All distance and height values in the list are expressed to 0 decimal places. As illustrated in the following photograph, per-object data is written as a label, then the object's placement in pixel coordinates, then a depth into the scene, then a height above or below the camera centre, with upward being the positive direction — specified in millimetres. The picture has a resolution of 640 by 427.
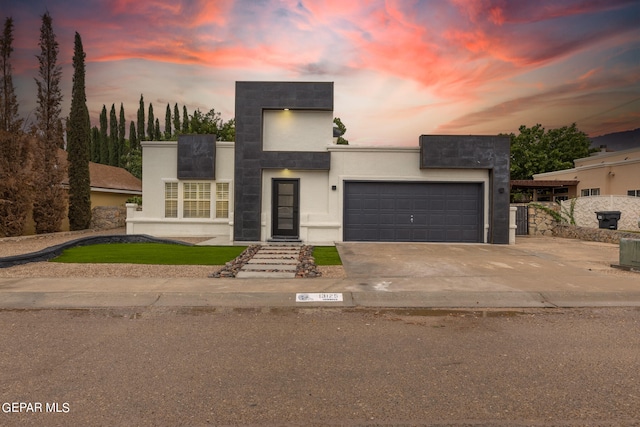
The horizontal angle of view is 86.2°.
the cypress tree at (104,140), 48562 +9960
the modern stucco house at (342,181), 14406 +1359
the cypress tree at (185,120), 46381 +12804
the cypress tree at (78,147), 19125 +3462
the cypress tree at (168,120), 48812 +13039
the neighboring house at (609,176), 21938 +2866
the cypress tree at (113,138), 48625 +10276
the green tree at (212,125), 33750 +8623
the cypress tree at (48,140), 17141 +3518
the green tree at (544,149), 40156 +7993
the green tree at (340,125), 37450 +9628
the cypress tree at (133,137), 48688 +10545
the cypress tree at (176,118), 49062 +13367
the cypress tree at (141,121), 49031 +12891
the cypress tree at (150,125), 50312 +12499
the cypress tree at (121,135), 49269 +10896
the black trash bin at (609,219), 16453 -157
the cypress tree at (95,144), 48950 +9481
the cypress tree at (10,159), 15123 +2216
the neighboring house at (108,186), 21961 +1627
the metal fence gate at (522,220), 18797 -299
